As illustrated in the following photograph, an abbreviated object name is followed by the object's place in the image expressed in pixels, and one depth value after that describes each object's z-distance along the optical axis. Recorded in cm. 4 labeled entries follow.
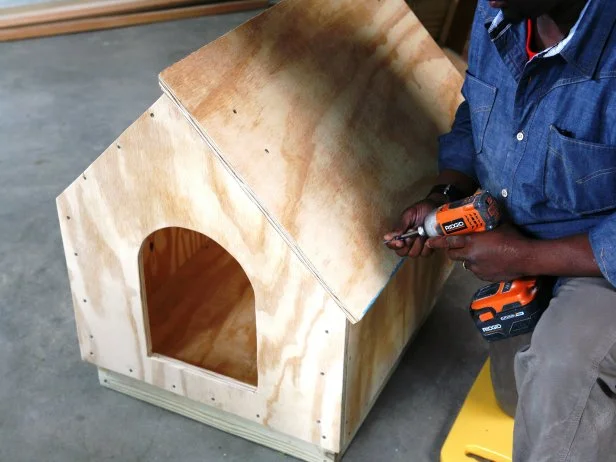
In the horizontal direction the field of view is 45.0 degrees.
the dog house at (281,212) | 184
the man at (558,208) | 167
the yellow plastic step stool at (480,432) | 224
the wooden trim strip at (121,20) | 565
